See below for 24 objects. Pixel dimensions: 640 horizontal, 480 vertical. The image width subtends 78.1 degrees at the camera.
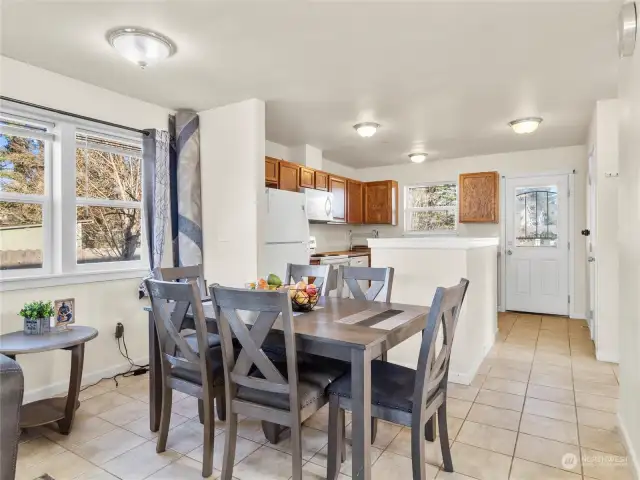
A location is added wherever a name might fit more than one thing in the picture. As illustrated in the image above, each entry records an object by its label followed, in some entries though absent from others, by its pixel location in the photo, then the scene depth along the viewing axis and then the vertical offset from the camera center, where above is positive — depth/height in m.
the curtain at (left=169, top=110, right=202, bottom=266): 3.65 +0.47
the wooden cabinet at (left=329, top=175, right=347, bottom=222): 5.56 +0.66
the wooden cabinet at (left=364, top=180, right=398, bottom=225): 6.36 +0.63
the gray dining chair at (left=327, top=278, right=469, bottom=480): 1.64 -0.68
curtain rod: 2.66 +0.97
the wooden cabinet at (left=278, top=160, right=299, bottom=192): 4.41 +0.75
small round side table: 2.20 -0.73
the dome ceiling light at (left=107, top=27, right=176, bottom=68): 2.33 +1.22
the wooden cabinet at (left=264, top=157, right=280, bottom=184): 4.19 +0.78
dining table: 1.57 -0.42
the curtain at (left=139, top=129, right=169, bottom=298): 3.41 +0.42
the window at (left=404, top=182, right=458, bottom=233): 6.36 +0.54
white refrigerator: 3.68 +0.09
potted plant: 2.38 -0.46
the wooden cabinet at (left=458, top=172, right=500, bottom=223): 5.80 +0.64
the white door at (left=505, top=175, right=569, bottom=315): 5.52 -0.06
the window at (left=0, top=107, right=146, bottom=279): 2.78 +0.36
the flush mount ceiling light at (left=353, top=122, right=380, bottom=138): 4.21 +1.21
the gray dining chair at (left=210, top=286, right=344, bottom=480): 1.63 -0.60
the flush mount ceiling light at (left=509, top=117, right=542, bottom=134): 4.06 +1.20
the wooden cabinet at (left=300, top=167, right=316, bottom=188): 4.82 +0.80
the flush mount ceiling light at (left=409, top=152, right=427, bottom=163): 5.65 +1.21
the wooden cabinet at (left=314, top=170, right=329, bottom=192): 5.16 +0.81
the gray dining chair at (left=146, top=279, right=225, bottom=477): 1.87 -0.60
